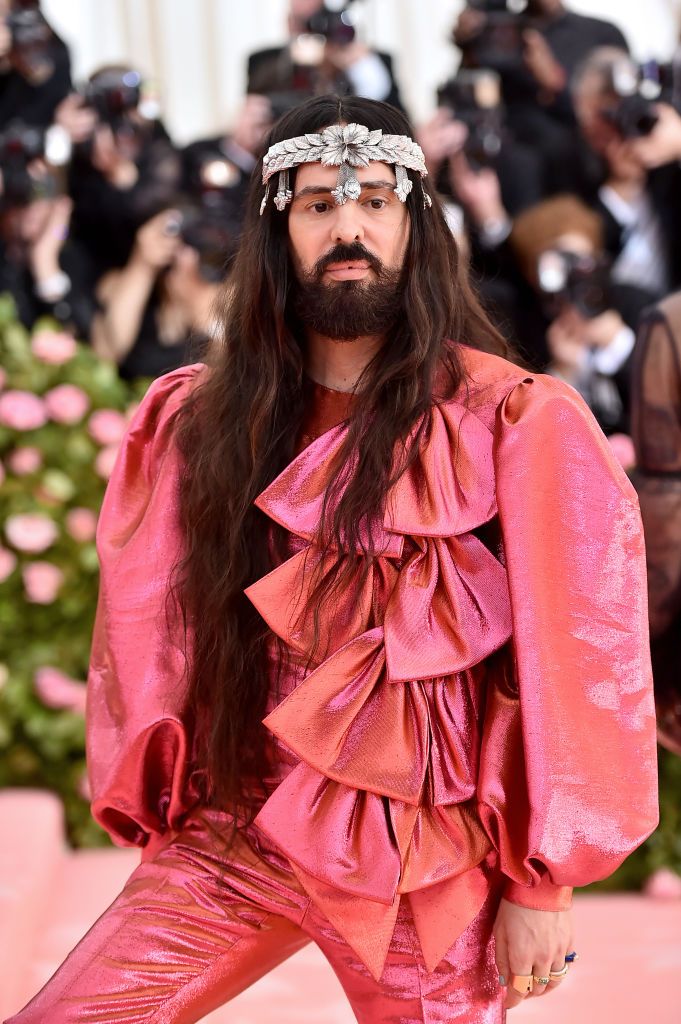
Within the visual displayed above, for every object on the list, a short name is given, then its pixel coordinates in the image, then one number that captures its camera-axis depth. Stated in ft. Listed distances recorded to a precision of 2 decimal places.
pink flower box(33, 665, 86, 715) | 22.16
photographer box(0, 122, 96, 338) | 25.16
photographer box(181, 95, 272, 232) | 25.82
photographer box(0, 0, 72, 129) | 27.53
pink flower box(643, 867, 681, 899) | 20.35
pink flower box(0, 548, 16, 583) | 21.81
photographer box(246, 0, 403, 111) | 26.61
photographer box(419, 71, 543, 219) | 25.31
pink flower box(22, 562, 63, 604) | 21.94
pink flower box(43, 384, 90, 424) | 22.26
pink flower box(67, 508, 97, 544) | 22.12
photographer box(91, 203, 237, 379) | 25.41
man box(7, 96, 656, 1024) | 10.91
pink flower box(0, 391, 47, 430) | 21.97
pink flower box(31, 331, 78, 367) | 22.54
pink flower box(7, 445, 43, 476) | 22.17
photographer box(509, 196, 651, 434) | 23.17
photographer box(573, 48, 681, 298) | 24.17
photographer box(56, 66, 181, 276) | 26.81
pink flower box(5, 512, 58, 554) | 21.75
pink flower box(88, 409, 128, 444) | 22.29
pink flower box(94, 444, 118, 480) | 22.00
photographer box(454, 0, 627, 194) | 26.86
